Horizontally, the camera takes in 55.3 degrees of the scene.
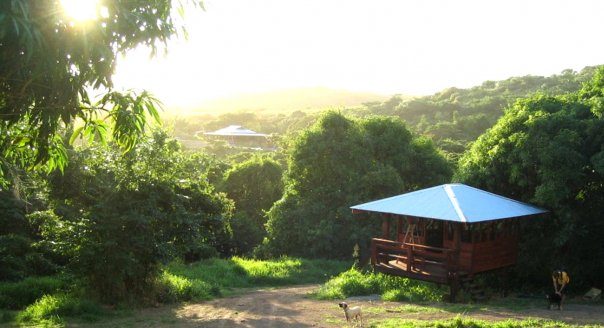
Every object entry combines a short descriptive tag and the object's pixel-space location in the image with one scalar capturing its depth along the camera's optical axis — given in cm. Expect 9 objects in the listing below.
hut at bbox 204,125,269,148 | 6181
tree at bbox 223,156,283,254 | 3241
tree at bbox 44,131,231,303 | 1281
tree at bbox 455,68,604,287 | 1420
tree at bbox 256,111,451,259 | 2398
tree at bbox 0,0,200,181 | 620
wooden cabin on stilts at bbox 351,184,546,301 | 1390
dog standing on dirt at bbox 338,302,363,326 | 1029
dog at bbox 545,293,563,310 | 1213
